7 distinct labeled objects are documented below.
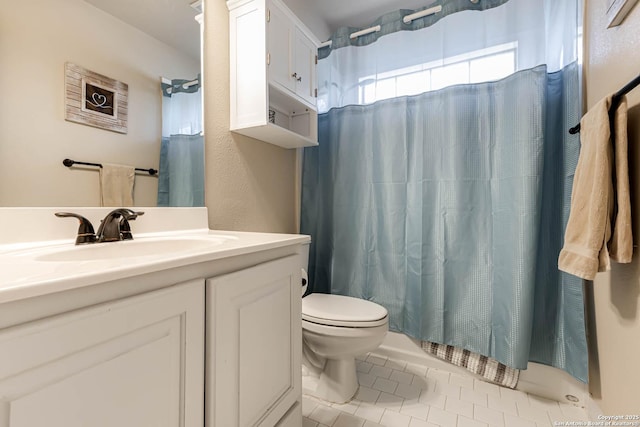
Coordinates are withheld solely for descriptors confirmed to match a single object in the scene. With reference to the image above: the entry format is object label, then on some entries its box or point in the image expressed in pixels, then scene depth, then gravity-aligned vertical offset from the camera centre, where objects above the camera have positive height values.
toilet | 1.26 -0.58
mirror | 0.77 +0.36
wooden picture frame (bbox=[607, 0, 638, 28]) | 0.89 +0.64
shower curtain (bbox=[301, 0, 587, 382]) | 1.33 +0.15
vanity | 0.42 -0.23
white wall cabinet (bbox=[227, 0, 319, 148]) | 1.29 +0.69
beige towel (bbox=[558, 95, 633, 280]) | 0.87 +0.02
